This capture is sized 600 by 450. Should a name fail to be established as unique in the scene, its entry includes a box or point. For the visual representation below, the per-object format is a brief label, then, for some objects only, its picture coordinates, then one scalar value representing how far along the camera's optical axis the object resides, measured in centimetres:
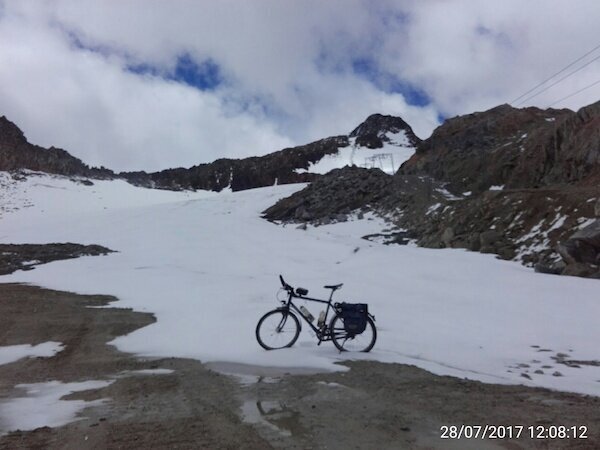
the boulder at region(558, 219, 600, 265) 1432
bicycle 801
